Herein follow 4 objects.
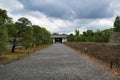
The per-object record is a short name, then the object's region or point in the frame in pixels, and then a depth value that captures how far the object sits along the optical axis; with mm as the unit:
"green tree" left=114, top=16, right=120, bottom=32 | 37151
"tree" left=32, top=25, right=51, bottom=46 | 25724
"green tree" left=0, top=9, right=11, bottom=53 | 9594
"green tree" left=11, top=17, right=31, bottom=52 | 16397
